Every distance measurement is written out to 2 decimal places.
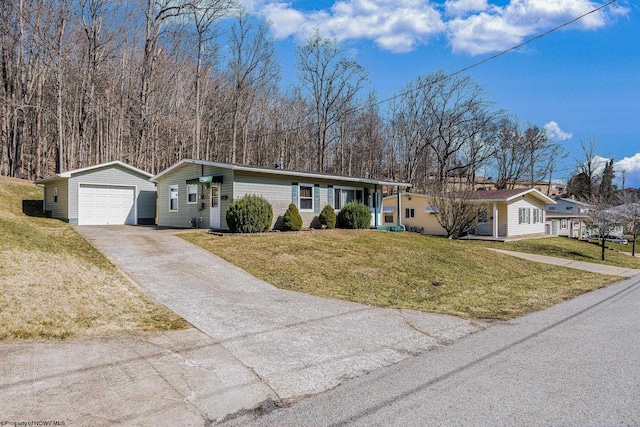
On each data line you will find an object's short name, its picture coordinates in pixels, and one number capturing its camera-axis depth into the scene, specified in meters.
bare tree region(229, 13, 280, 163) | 31.86
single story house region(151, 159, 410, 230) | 17.53
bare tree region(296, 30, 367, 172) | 34.94
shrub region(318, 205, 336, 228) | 20.17
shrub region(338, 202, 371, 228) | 20.89
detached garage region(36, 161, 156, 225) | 20.30
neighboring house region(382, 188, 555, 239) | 28.16
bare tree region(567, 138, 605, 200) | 55.72
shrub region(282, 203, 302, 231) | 18.12
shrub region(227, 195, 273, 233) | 15.86
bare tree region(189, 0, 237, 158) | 28.45
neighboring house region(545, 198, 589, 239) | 37.25
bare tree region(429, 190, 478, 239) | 24.39
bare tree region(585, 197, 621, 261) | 24.15
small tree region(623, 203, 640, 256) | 27.00
